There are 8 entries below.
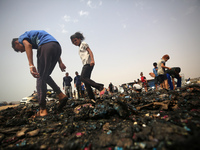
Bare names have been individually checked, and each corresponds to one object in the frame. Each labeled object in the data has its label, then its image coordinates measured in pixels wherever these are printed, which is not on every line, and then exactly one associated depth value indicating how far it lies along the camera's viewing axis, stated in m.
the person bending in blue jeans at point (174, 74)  4.39
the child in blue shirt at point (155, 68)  6.15
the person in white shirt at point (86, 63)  2.51
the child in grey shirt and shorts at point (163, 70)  4.64
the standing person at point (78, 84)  6.88
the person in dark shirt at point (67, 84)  7.13
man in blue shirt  2.15
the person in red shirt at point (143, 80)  8.57
